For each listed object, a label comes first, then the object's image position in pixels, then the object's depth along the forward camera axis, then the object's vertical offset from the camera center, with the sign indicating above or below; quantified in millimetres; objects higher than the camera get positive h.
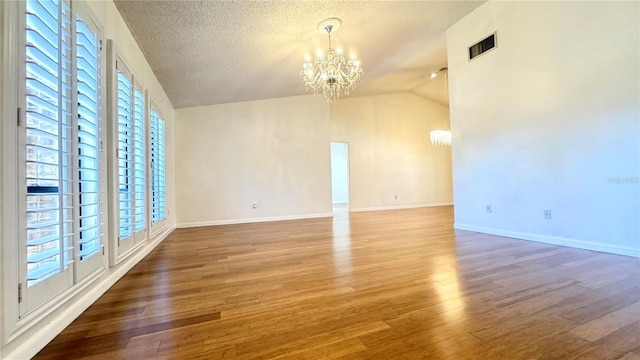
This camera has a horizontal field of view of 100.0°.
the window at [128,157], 2223 +344
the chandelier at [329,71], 3893 +1744
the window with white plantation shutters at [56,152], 1226 +224
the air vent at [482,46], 3822 +1992
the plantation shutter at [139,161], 2771 +335
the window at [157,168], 3586 +333
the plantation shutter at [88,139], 1660 +365
